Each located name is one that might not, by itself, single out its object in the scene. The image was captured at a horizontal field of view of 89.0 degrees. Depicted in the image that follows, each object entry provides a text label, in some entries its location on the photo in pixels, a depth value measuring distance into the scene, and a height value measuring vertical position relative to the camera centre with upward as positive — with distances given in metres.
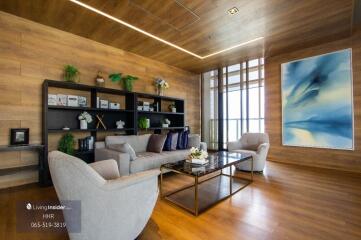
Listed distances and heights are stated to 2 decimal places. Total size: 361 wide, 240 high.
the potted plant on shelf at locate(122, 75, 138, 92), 4.10 +0.93
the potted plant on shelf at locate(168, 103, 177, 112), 5.11 +0.40
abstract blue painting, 3.82 +0.44
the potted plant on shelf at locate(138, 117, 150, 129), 4.38 -0.02
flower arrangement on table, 2.67 -0.51
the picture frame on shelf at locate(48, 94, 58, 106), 3.14 +0.40
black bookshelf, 2.95 +0.16
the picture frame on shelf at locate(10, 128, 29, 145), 2.81 -0.20
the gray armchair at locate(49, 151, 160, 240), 1.25 -0.56
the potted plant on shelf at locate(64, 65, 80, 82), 3.27 +0.91
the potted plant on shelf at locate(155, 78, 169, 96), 4.76 +0.98
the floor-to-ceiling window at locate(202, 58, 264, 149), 5.38 +0.67
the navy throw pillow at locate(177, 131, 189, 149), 4.07 -0.40
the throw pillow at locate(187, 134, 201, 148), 4.29 -0.45
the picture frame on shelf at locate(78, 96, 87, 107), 3.51 +0.42
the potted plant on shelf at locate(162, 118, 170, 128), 4.91 -0.02
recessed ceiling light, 2.77 +1.70
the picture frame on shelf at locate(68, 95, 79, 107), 3.35 +0.41
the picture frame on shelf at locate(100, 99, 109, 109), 3.75 +0.39
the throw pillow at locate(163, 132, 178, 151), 3.86 -0.43
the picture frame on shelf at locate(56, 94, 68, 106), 3.24 +0.42
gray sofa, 2.85 -0.59
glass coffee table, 2.27 -1.02
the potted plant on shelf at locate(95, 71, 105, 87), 3.71 +0.86
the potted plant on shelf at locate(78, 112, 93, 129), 3.48 +0.07
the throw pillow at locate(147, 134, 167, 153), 3.64 -0.41
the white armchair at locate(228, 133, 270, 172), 3.61 -0.56
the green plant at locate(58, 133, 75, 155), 3.12 -0.36
